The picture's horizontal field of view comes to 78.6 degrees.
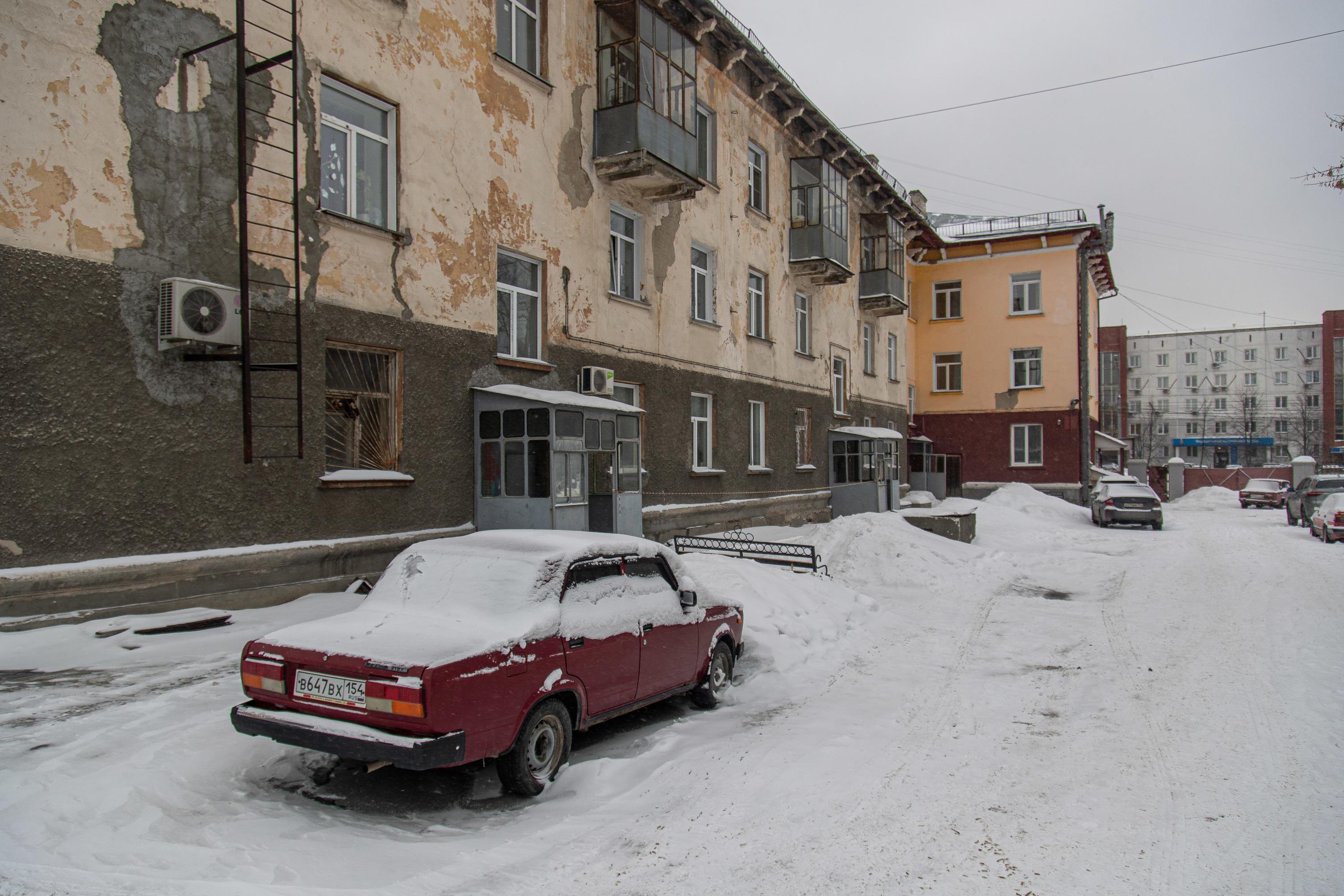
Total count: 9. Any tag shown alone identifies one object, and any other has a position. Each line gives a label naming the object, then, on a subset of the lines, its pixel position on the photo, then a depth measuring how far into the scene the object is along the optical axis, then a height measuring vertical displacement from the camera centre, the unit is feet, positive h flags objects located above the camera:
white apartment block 259.19 +18.92
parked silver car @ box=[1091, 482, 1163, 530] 82.02 -5.46
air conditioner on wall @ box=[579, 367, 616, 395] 43.14 +3.96
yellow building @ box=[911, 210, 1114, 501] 108.68 +14.50
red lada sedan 13.42 -3.65
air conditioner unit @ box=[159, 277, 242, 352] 25.09 +4.54
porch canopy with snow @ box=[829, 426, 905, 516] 76.84 -1.80
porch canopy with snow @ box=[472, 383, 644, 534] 36.58 -0.09
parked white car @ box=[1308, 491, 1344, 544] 61.16 -5.32
